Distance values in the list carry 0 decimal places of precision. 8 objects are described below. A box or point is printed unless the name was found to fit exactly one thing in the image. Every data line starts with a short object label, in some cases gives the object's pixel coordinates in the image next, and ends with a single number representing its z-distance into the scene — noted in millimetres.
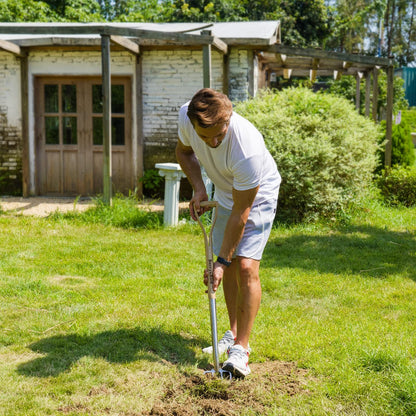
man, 3008
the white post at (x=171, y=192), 8000
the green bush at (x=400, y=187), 9367
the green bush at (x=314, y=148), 7871
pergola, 8477
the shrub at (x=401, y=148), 10914
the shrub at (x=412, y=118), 24309
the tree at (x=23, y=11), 21422
